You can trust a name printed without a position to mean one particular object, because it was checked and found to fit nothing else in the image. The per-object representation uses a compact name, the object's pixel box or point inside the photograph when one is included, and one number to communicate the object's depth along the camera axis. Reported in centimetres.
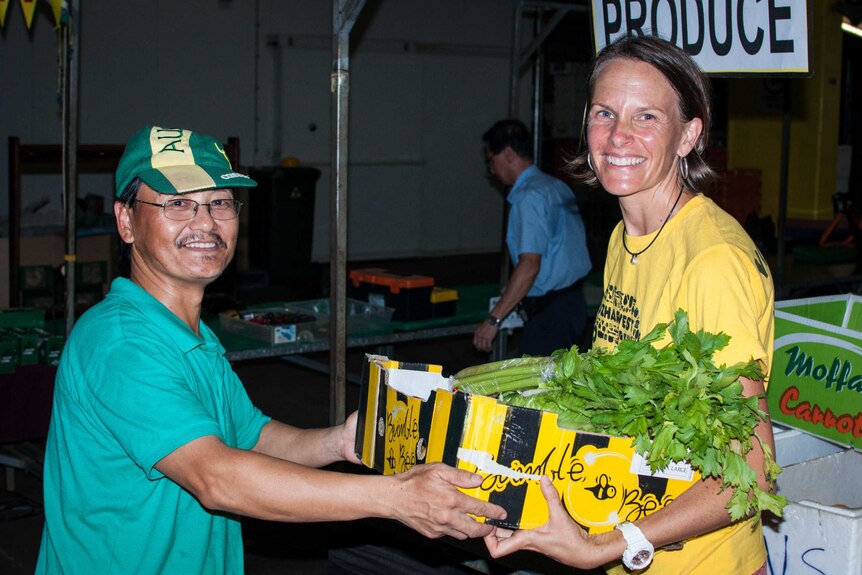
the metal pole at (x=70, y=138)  493
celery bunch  183
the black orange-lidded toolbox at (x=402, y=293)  621
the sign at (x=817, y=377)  366
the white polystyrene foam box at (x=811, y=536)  278
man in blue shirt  590
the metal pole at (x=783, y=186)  742
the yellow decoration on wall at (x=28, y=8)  571
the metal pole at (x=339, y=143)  381
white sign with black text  324
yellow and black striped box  191
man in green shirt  188
